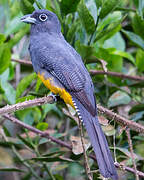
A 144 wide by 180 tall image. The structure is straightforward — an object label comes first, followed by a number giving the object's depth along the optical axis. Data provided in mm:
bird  6020
